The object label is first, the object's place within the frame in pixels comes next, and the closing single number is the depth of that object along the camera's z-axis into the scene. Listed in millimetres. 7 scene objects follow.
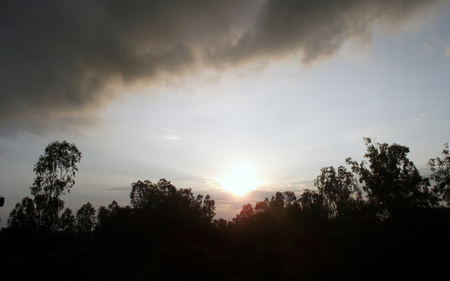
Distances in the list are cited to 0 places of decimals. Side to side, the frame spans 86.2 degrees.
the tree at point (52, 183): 34312
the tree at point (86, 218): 84188
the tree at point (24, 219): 33875
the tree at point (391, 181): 36562
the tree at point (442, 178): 35156
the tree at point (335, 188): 51934
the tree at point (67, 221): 45825
